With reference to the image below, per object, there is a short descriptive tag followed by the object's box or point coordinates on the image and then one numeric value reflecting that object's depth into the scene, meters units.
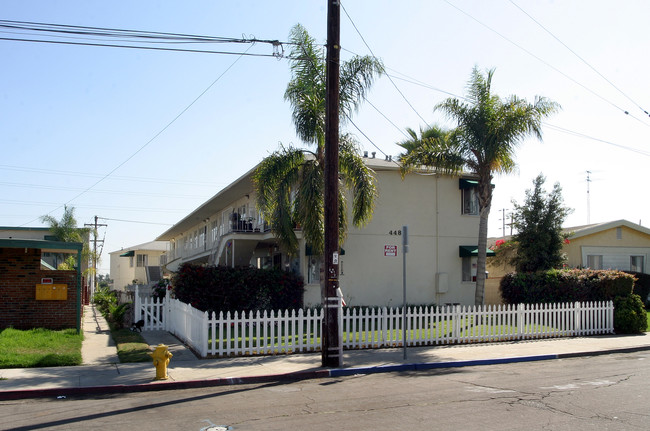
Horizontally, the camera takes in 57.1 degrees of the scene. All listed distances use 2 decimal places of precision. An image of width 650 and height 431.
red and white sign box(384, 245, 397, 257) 14.16
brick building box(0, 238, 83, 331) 16.78
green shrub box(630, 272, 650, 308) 26.28
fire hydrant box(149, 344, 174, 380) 10.51
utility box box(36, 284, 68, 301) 16.98
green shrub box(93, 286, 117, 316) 24.86
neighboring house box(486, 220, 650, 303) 28.16
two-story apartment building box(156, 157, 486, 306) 22.91
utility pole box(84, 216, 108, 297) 46.09
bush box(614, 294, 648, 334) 18.33
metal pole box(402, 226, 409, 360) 13.00
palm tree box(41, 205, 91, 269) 42.75
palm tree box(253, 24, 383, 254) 17.70
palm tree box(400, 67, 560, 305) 18.84
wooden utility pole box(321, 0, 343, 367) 12.13
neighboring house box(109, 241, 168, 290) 57.20
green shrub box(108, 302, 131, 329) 19.02
